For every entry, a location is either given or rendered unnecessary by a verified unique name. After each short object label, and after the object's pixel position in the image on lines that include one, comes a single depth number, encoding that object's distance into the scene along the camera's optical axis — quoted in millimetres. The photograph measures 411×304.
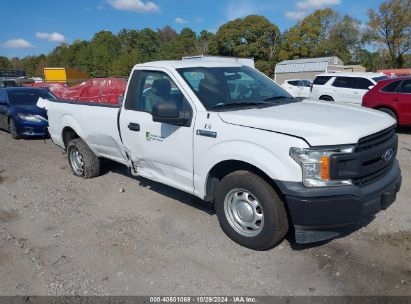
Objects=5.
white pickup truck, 3193
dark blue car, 10719
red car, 9805
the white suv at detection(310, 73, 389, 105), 13367
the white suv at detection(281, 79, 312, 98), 21672
